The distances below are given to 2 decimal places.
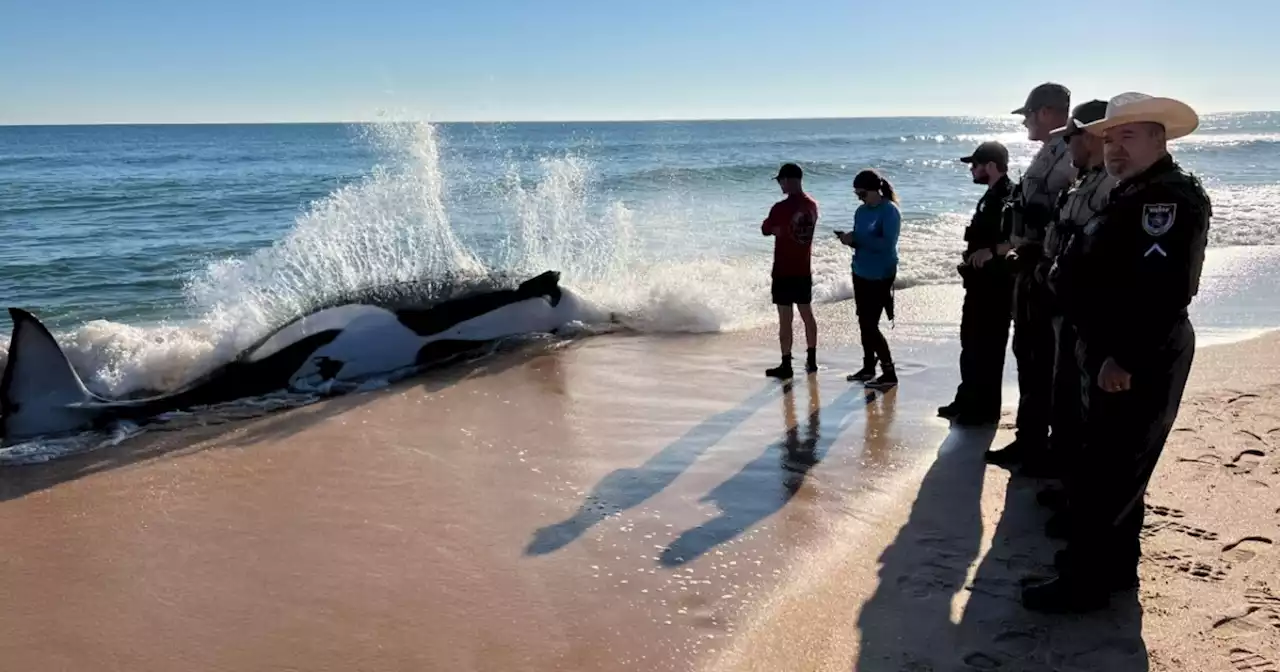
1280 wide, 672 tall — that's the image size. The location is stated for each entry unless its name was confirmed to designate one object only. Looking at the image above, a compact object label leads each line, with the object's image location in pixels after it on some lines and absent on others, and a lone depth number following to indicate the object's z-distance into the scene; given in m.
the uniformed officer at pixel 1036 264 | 5.33
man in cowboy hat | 3.29
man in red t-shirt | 7.88
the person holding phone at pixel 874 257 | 7.53
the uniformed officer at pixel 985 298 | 6.05
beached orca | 6.73
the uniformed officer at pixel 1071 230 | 4.45
